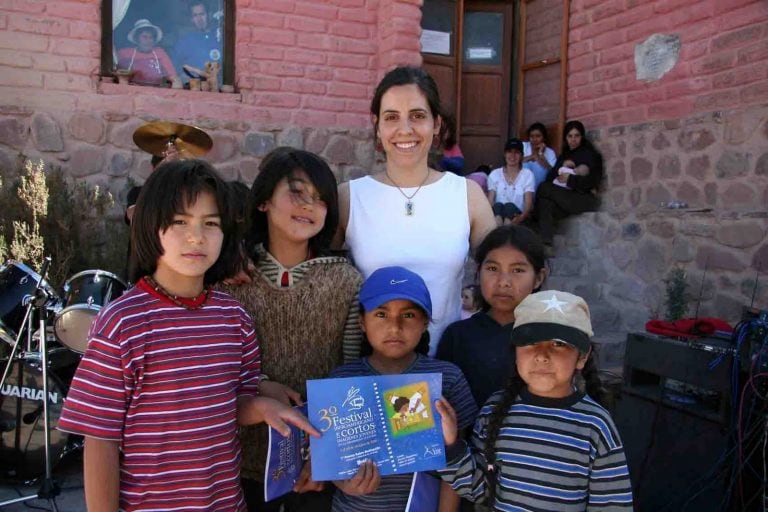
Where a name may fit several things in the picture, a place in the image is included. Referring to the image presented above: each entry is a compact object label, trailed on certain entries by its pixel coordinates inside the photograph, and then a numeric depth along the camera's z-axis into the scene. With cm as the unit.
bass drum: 371
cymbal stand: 319
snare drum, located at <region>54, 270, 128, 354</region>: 341
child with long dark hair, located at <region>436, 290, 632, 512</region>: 170
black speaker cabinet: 278
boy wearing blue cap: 185
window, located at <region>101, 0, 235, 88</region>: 534
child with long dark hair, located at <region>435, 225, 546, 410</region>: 211
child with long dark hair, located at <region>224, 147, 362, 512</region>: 192
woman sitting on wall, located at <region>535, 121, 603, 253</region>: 634
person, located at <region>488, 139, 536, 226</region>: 687
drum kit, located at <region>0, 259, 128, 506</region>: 340
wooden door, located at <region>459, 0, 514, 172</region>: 827
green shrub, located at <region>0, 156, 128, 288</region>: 427
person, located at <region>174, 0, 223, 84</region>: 560
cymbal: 476
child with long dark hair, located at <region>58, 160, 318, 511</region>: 150
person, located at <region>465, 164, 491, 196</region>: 733
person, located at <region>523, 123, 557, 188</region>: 710
